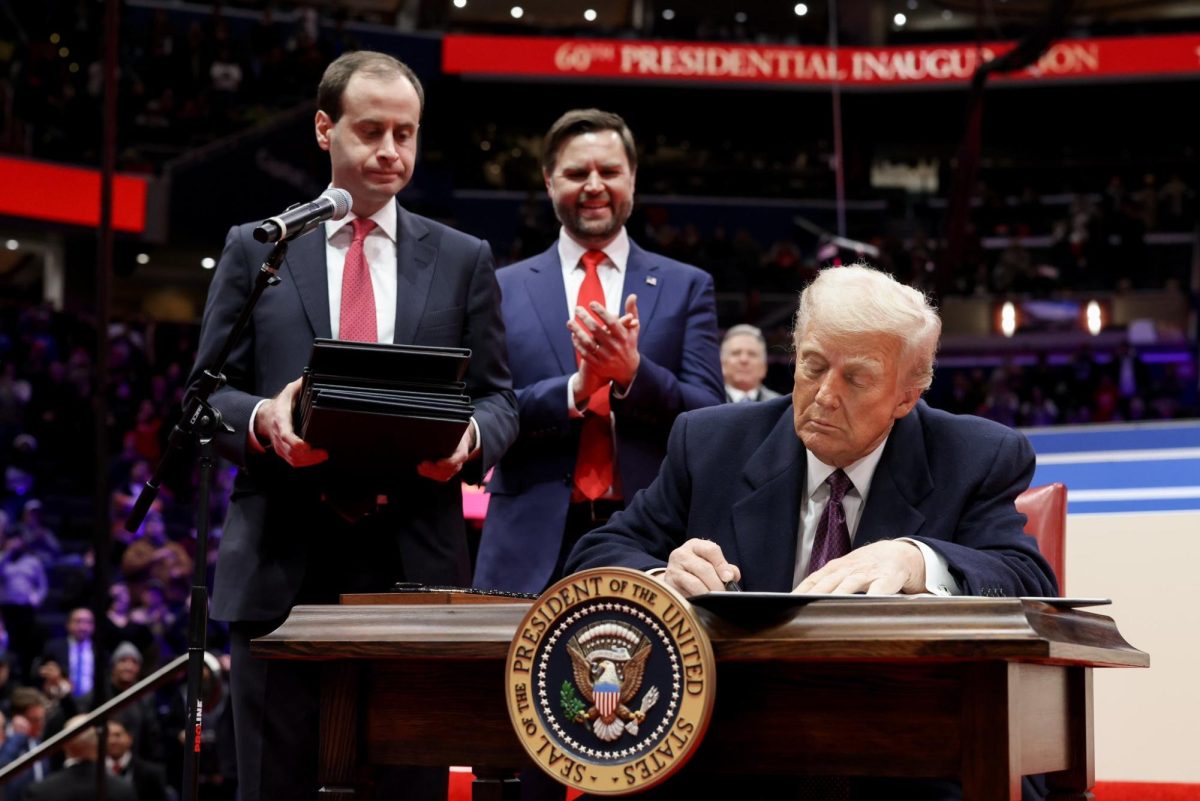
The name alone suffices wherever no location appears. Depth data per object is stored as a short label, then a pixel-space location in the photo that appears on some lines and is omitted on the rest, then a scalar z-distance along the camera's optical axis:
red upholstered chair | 2.57
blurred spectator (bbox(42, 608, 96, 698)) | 8.54
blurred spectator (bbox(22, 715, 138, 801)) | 6.38
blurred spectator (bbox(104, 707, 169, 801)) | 7.07
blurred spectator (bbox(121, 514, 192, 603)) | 9.62
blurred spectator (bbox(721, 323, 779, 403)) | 6.22
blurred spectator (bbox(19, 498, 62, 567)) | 10.21
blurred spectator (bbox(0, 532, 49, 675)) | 9.21
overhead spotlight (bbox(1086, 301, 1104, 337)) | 11.47
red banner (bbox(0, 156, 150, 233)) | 13.56
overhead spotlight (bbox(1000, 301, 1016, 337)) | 11.18
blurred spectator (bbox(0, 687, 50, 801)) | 7.18
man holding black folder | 2.37
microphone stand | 2.27
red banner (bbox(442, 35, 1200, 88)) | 18.17
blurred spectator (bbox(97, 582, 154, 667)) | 8.48
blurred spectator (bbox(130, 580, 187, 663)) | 9.08
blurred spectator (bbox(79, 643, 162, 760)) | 7.34
